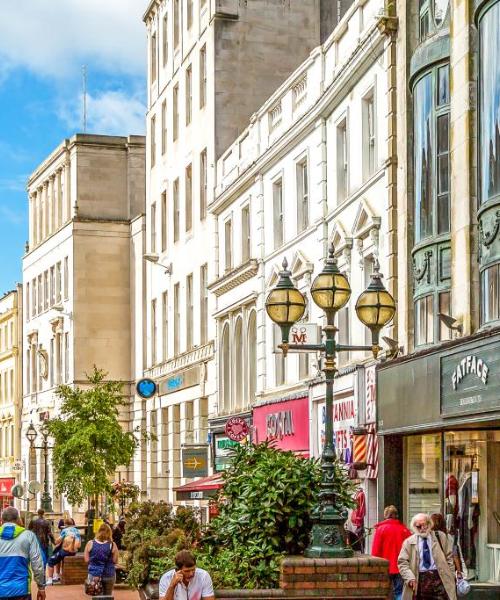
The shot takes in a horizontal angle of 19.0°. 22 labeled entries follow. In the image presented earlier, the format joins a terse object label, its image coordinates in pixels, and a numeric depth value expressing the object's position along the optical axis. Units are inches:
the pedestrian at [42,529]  1406.3
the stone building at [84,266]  2556.6
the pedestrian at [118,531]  1380.9
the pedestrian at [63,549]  1257.4
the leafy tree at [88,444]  1755.7
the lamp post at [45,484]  2443.0
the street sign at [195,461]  1743.4
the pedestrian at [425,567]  612.1
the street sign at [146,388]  2126.0
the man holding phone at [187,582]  538.9
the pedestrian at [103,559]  912.3
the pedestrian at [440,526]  656.3
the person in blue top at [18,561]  618.1
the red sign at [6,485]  3206.2
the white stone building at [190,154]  1815.9
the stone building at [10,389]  3191.9
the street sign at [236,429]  1568.7
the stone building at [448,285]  891.4
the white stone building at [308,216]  1152.8
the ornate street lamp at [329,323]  626.2
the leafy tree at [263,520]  632.4
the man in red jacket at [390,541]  775.7
